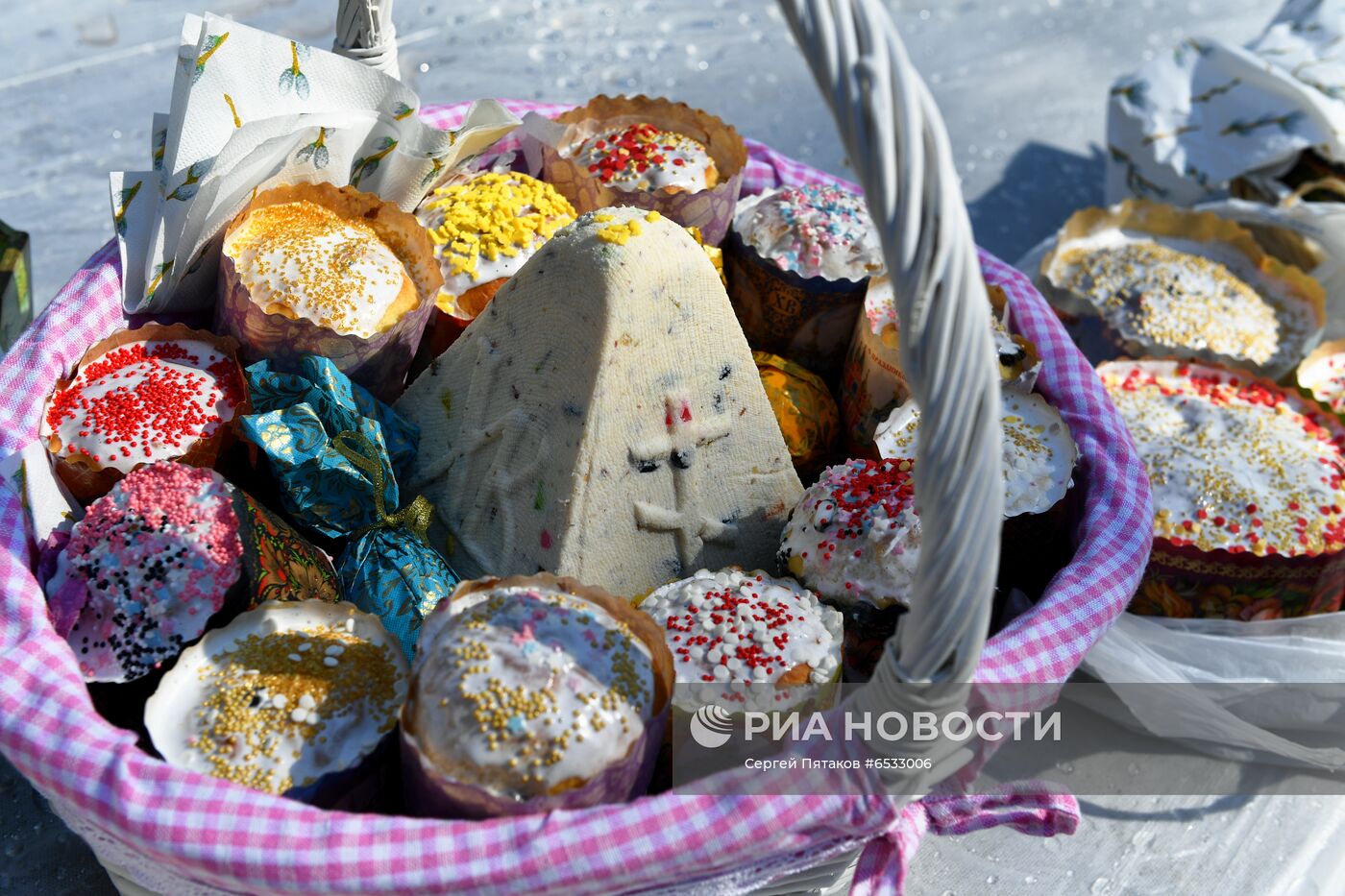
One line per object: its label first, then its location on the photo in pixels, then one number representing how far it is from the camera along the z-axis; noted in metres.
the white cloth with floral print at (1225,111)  1.64
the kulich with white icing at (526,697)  0.70
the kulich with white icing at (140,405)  0.91
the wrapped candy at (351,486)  0.90
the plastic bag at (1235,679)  1.13
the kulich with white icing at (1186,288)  1.42
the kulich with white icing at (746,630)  0.81
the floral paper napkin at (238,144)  1.01
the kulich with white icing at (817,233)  1.12
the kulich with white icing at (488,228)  1.08
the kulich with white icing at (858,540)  0.88
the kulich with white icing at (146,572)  0.79
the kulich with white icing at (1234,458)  1.14
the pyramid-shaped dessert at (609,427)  0.90
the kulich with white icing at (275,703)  0.74
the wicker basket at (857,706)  0.61
